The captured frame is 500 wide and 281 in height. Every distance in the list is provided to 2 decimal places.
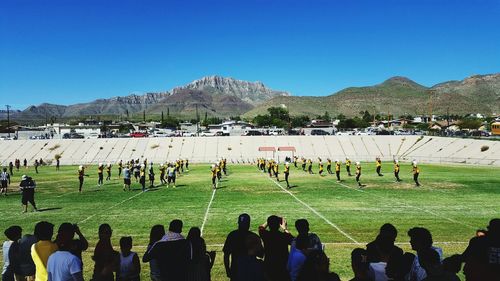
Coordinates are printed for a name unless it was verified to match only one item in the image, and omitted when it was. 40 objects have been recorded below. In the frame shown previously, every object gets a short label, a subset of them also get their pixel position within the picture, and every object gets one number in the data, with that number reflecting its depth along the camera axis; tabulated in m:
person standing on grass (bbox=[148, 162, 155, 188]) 31.79
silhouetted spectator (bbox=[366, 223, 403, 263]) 6.10
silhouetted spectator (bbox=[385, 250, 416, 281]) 5.64
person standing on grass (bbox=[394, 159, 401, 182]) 32.81
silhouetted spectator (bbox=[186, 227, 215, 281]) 6.62
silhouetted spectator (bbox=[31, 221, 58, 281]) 6.80
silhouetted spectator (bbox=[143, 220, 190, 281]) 6.38
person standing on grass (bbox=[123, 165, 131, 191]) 29.64
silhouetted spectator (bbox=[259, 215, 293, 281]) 6.80
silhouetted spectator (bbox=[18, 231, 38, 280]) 8.02
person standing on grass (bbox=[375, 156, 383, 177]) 36.72
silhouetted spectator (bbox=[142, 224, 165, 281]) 7.57
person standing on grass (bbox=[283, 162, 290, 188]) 31.49
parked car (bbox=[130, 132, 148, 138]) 96.68
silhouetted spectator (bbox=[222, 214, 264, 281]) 6.75
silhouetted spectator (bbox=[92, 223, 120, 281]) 6.62
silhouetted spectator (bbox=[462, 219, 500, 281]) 5.58
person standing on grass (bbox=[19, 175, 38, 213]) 20.53
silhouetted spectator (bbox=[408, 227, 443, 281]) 6.02
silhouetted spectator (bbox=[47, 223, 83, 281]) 5.94
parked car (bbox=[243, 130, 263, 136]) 98.88
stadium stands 67.31
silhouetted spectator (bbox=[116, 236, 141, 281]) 7.19
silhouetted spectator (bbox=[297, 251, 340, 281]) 5.76
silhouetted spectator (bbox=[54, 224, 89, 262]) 6.62
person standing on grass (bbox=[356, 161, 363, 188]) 31.21
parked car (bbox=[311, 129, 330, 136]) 100.04
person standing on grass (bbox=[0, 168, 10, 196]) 28.88
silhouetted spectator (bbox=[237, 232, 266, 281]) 6.37
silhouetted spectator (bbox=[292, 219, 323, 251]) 6.67
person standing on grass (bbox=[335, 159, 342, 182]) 34.25
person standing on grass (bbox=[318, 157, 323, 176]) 38.59
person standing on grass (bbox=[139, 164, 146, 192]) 29.09
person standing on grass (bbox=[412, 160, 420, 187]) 29.81
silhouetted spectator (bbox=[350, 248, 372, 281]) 5.50
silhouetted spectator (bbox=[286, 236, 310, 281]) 6.38
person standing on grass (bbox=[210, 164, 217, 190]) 30.07
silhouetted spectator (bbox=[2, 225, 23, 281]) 8.03
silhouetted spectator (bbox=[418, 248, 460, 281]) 5.23
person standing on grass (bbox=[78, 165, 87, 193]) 29.44
